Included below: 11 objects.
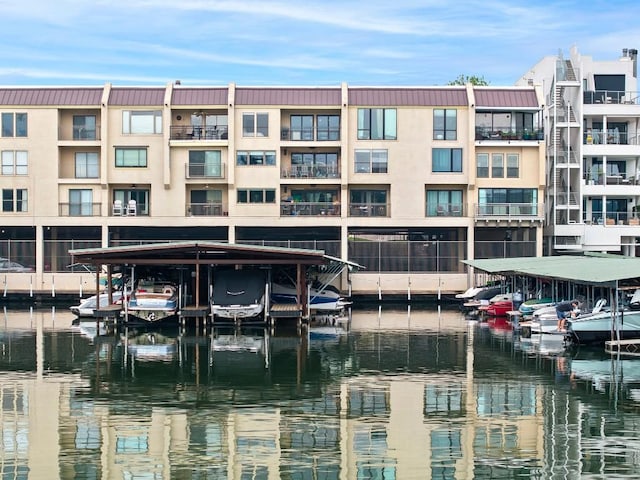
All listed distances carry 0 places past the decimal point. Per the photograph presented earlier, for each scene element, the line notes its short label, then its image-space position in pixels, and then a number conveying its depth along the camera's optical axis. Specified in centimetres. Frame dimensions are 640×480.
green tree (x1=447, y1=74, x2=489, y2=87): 11152
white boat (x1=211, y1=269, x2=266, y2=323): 5584
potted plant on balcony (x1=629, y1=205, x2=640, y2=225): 8081
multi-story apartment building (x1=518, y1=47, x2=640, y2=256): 8031
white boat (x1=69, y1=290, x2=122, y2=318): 6225
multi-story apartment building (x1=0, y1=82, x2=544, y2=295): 7781
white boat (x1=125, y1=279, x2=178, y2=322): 5750
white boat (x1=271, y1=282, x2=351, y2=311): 6266
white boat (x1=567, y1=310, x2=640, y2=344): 4634
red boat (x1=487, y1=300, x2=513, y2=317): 6619
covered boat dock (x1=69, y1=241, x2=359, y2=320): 5459
